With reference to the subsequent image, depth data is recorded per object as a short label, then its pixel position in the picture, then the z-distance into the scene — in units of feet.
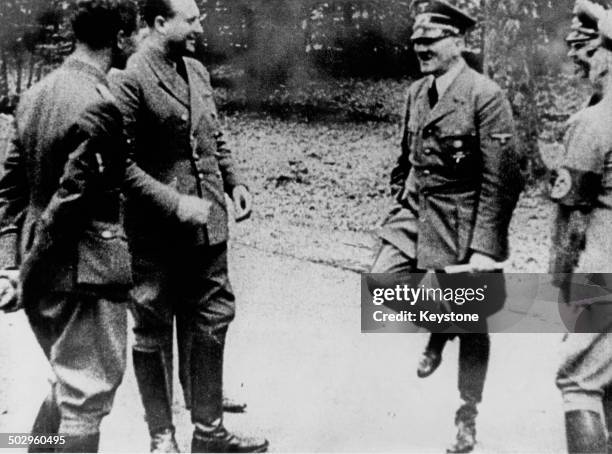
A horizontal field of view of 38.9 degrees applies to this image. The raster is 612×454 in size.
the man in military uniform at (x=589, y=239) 9.84
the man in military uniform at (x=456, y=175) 10.94
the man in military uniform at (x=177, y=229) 10.47
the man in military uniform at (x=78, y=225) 9.14
